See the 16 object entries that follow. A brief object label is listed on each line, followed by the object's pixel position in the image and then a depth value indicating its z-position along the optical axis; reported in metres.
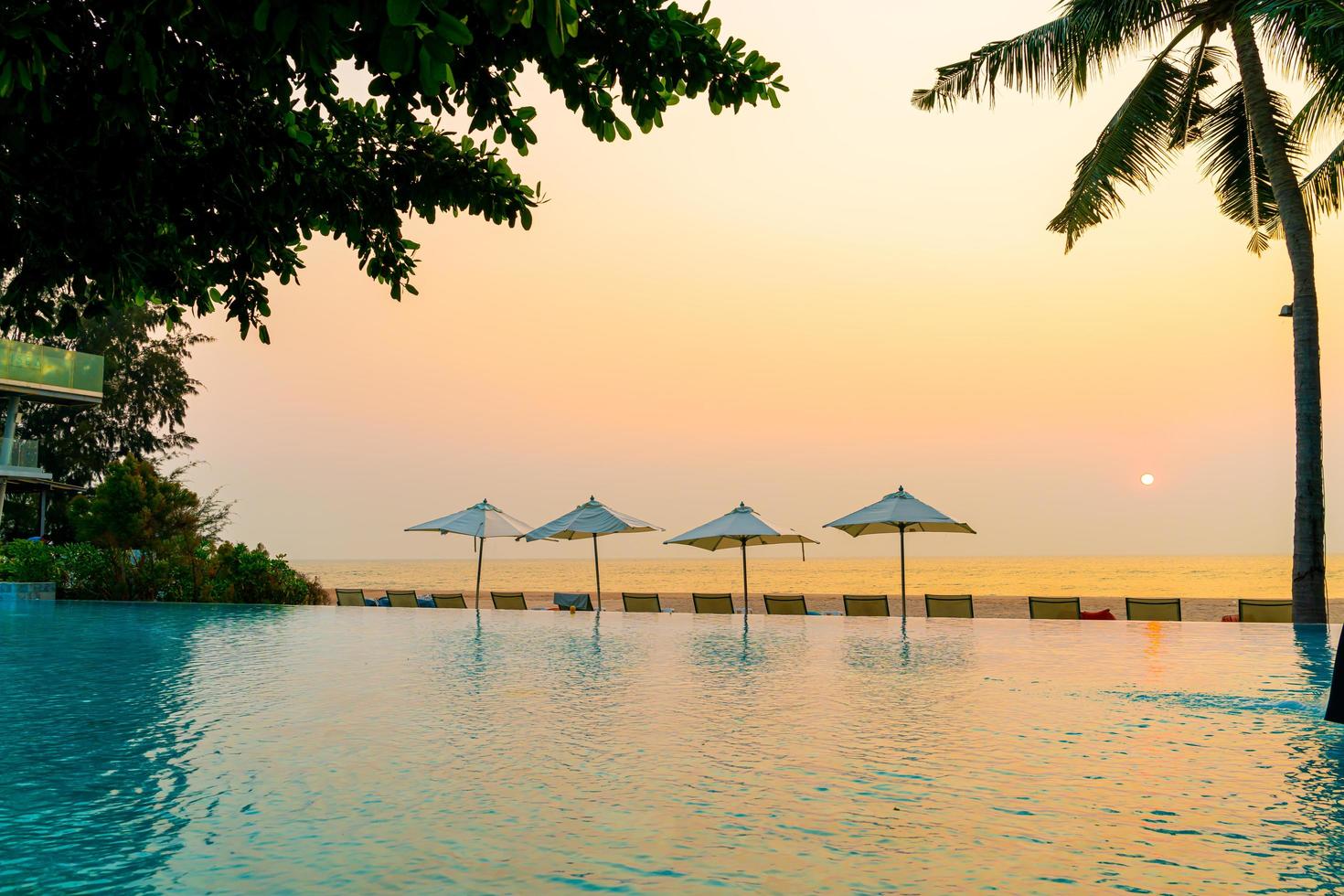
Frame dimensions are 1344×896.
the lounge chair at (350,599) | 21.23
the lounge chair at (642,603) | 19.56
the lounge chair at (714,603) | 20.30
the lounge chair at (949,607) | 16.97
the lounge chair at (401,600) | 21.09
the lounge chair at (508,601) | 20.73
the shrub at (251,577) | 21.69
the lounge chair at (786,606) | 18.08
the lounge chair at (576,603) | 22.22
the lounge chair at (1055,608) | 16.62
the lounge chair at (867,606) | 17.45
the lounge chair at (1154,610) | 16.11
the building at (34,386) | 32.25
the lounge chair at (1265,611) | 15.47
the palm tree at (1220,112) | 14.62
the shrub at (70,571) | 21.28
